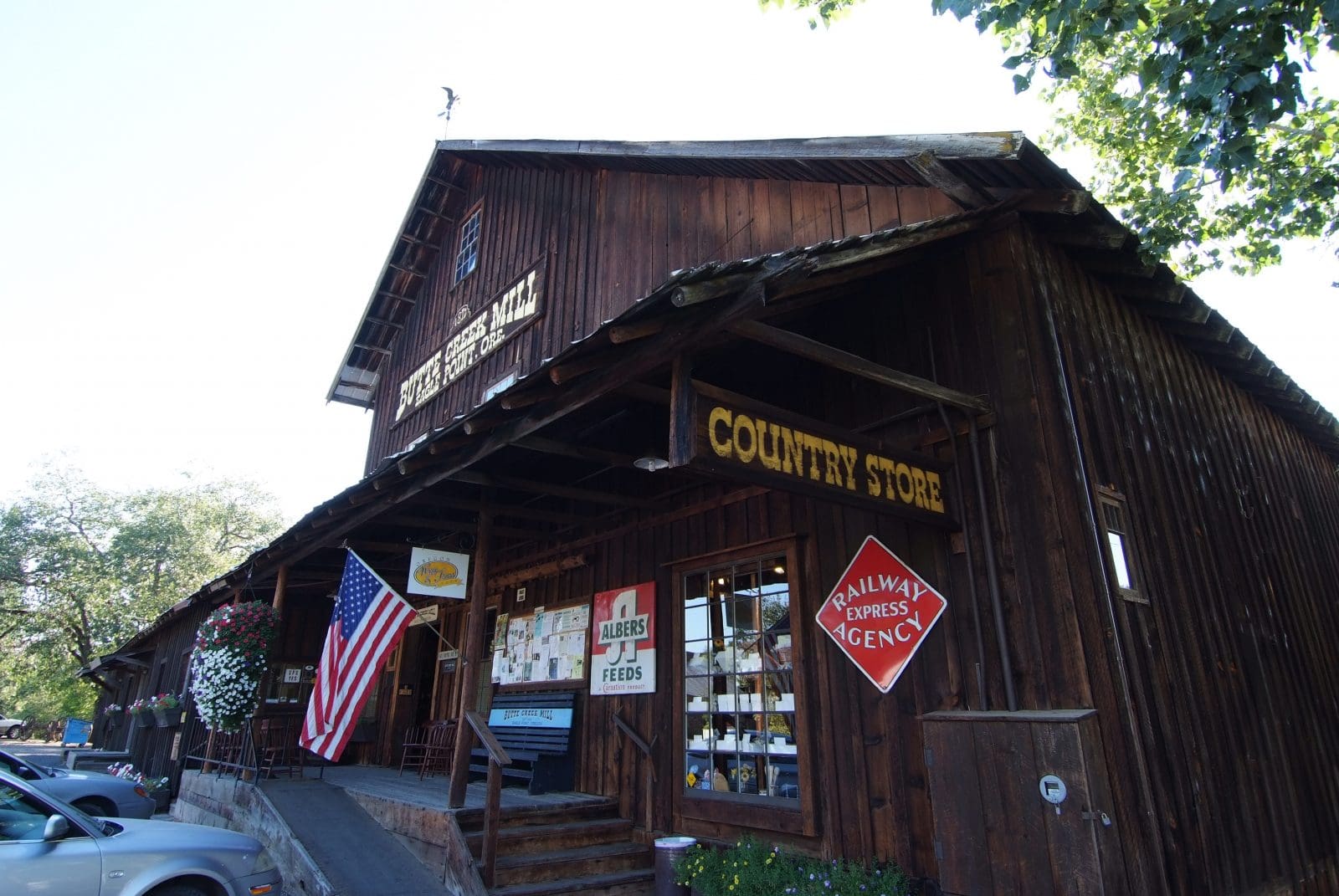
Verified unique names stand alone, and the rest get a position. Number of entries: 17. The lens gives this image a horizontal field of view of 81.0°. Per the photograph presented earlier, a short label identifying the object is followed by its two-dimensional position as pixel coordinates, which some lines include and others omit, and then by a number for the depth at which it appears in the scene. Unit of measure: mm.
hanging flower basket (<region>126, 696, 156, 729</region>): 14461
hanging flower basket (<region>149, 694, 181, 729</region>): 13180
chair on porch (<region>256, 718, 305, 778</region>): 9125
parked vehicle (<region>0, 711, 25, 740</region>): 45375
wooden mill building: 4191
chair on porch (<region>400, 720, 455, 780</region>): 9914
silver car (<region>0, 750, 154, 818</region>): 9188
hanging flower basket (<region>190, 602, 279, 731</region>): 9164
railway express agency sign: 5230
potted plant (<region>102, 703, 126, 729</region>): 21422
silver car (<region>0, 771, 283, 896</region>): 4582
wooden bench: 8008
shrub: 4855
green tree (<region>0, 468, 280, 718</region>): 30703
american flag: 7461
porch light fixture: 6086
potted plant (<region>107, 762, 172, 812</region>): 11742
